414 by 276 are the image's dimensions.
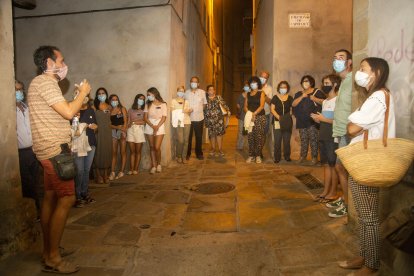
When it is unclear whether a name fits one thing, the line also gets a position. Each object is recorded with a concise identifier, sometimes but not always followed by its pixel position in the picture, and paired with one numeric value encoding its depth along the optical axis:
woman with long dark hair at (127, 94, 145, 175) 8.57
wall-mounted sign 9.98
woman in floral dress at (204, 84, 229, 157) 10.12
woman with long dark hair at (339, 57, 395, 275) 2.95
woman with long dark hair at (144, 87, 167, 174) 8.61
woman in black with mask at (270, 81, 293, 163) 9.14
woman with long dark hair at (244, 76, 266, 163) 9.16
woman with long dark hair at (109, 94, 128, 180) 8.37
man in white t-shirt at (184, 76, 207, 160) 9.85
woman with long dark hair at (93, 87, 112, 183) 7.57
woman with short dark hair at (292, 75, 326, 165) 8.30
